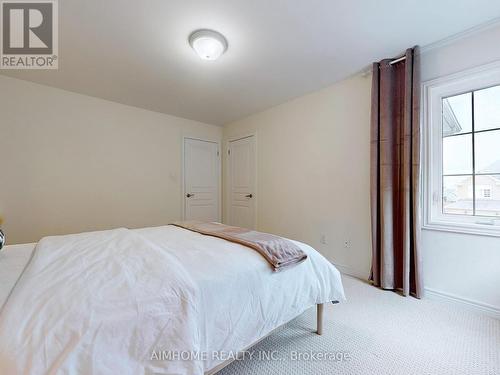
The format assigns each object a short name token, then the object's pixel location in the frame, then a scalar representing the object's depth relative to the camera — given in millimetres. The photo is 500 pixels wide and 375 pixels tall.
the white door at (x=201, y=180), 4031
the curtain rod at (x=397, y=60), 2204
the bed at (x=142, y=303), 689
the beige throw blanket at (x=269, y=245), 1312
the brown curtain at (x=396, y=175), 2104
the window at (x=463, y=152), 1914
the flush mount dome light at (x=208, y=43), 1874
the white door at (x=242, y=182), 3924
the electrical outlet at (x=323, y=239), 2922
